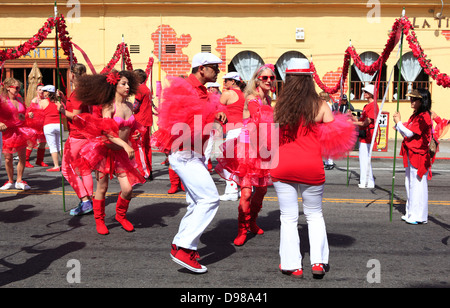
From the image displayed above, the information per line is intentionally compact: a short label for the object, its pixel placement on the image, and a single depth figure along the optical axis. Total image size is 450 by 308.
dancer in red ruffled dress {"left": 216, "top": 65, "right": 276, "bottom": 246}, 5.15
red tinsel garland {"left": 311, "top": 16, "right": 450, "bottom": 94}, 6.74
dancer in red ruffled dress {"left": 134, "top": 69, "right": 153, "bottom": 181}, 8.95
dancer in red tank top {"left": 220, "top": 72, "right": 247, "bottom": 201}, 6.17
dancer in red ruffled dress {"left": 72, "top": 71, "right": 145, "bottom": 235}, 5.73
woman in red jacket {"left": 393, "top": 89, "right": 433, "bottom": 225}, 6.57
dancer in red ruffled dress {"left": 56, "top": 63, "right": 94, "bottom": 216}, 6.34
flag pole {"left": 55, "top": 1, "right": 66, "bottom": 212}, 7.15
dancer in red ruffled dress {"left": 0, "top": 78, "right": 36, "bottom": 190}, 8.56
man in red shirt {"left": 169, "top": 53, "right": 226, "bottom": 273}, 4.57
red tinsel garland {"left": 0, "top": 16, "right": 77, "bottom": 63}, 7.50
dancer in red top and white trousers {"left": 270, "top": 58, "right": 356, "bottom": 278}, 4.40
